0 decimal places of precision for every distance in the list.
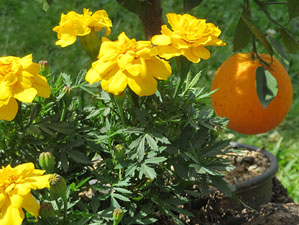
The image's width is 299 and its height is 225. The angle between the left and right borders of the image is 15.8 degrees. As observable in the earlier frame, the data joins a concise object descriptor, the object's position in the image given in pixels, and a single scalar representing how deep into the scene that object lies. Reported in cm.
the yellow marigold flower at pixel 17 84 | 75
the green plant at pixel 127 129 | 78
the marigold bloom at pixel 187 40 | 78
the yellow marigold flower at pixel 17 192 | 71
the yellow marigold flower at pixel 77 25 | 81
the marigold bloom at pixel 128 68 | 76
